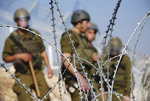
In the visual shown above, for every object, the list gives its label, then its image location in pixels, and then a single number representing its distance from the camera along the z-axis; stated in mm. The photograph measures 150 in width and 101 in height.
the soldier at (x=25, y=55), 7379
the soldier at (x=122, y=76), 7528
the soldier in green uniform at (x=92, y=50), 6971
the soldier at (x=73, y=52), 6857
